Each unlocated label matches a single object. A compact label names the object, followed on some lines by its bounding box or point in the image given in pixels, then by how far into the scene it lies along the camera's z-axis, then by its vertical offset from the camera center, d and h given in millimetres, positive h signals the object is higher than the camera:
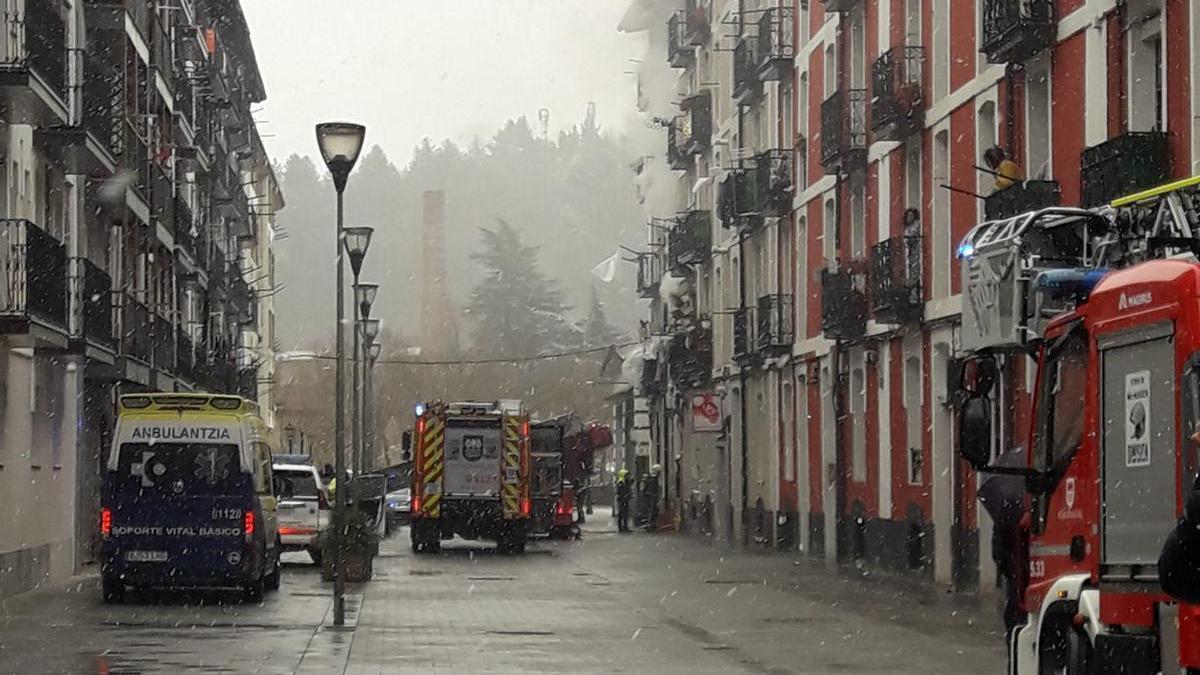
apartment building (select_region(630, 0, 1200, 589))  24719 +3798
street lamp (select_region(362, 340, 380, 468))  61988 +1577
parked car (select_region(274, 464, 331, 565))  39312 -776
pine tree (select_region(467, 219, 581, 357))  121625 +8715
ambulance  26703 -413
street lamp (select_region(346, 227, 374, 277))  29688 +2990
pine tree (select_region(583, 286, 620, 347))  126812 +7604
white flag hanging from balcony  87562 +7724
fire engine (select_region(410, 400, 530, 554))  44719 -403
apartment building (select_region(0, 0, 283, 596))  28406 +3964
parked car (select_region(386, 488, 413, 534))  68688 -1331
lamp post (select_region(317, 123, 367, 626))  23797 +3298
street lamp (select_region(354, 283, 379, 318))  45406 +3486
